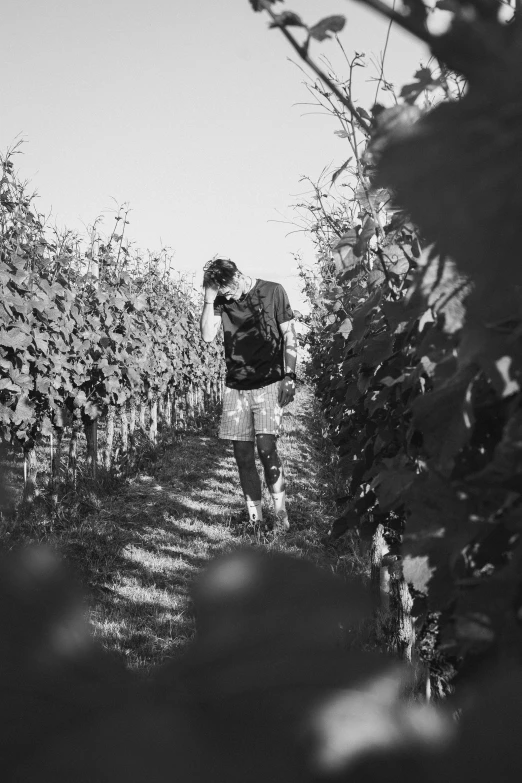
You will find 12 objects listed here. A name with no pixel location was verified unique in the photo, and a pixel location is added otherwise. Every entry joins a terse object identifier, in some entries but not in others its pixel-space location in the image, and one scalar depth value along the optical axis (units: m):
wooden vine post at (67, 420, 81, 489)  8.20
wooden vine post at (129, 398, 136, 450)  10.95
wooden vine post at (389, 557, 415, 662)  2.67
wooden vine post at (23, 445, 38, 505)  6.36
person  5.21
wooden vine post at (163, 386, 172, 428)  14.45
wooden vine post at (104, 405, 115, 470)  9.58
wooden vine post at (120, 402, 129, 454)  10.70
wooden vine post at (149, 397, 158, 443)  12.41
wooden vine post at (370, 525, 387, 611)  3.45
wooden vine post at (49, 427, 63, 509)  7.58
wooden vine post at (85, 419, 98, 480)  8.61
